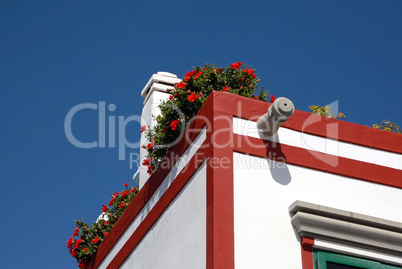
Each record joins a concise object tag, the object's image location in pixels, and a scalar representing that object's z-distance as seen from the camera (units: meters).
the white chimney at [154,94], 11.07
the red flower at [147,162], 9.27
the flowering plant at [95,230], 10.70
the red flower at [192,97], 8.21
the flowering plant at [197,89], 8.42
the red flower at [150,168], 9.27
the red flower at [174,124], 8.27
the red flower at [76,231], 10.77
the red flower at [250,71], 8.48
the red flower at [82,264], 10.92
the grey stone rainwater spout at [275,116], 7.14
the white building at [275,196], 6.80
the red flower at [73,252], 10.79
